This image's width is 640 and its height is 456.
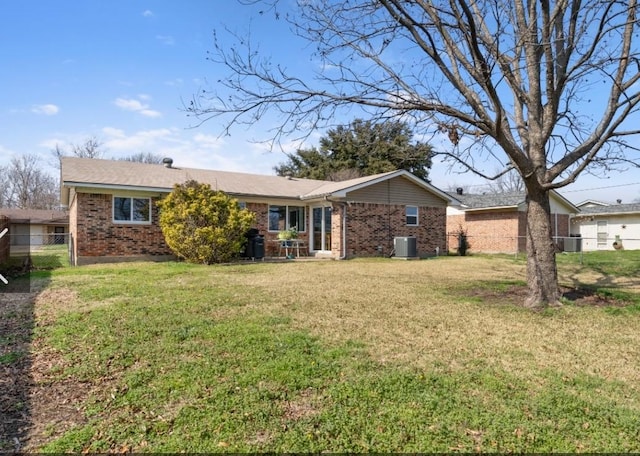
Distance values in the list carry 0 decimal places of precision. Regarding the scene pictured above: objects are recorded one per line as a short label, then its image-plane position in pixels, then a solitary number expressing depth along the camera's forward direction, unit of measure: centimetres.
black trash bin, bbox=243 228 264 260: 1507
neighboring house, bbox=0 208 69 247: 3459
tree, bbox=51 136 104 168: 4162
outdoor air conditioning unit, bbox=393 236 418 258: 1716
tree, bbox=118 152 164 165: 4777
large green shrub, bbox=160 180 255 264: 1305
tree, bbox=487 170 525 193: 4678
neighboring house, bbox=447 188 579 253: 2134
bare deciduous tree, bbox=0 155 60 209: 4756
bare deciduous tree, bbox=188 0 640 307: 614
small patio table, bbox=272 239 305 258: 1695
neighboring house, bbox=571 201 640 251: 2647
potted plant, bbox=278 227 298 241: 1647
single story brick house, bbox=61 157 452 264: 1381
